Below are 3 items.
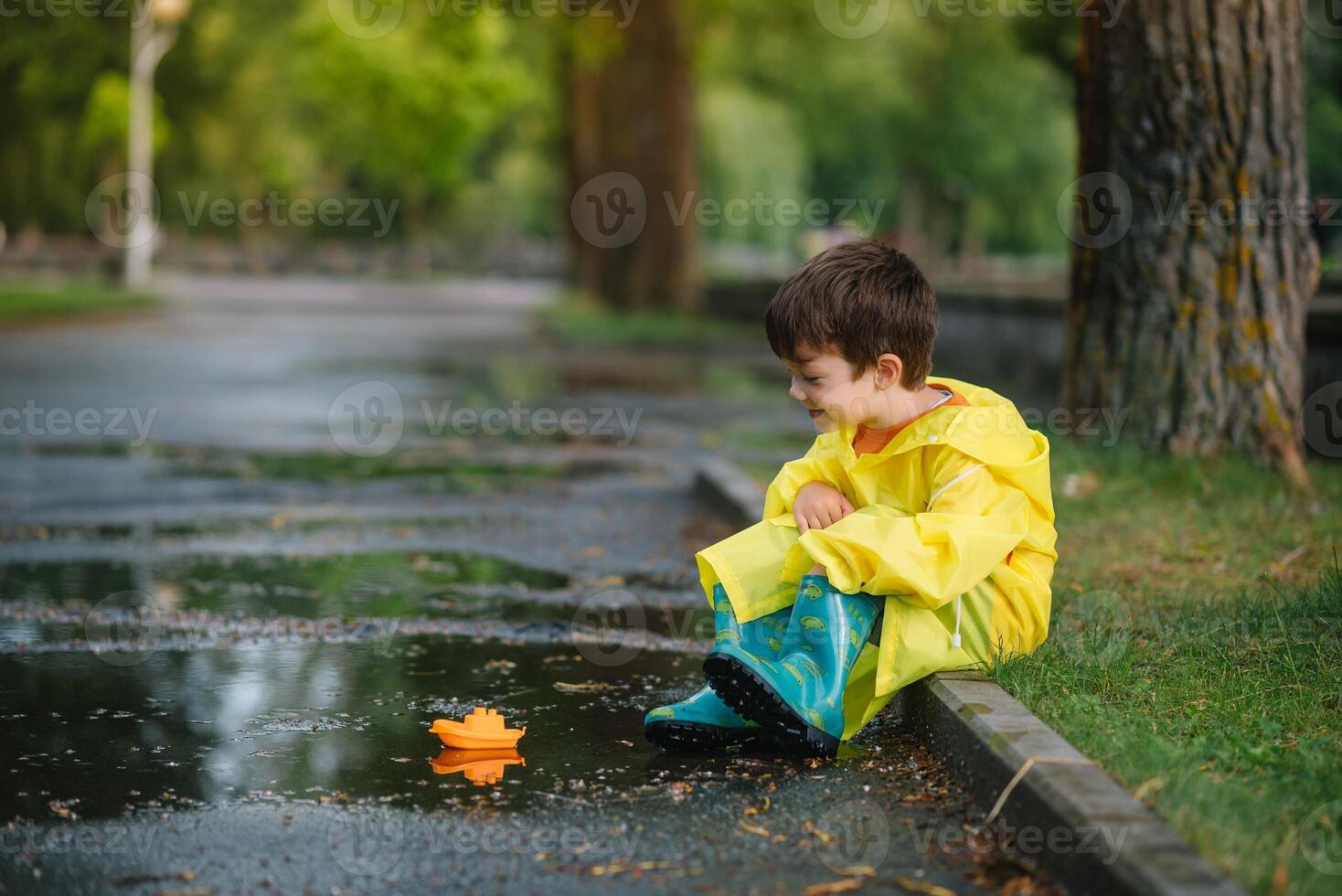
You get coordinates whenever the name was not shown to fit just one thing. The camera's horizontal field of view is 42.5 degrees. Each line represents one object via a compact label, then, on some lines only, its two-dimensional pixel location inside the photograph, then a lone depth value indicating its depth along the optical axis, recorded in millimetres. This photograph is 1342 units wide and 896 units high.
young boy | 3875
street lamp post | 36000
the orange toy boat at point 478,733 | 4090
